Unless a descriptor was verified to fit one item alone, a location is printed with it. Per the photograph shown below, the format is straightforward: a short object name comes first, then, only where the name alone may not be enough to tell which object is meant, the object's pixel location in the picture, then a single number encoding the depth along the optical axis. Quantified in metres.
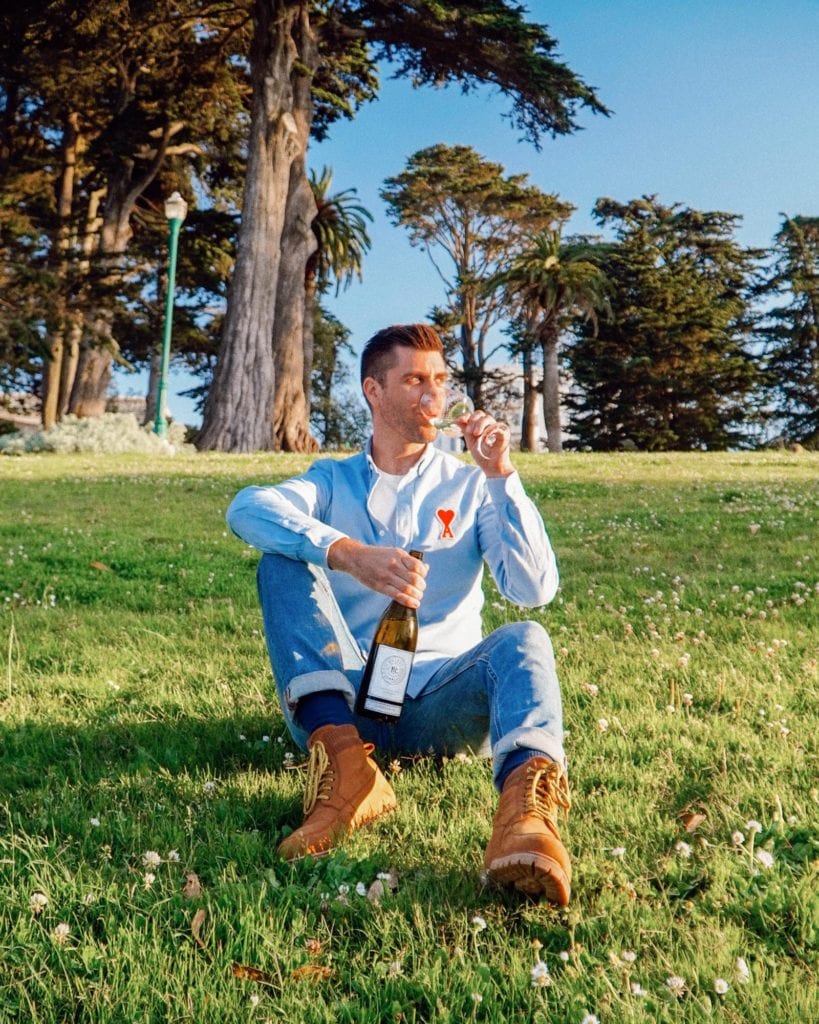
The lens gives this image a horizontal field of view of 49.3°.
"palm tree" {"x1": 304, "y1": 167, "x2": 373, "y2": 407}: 29.67
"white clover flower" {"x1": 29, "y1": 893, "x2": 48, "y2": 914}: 2.35
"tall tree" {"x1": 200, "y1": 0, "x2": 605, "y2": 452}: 21.11
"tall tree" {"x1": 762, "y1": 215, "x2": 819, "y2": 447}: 46.81
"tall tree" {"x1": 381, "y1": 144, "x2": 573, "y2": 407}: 41.34
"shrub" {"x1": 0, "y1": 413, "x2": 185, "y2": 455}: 19.97
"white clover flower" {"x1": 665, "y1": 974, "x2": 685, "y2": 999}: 2.03
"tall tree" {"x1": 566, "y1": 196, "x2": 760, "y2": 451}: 43.78
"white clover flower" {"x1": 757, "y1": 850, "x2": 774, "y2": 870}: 2.54
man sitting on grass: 2.72
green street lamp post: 20.94
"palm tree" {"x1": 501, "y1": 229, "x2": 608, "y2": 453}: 38.66
